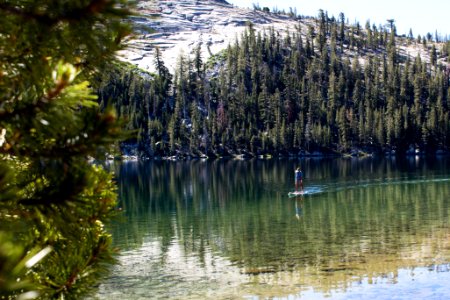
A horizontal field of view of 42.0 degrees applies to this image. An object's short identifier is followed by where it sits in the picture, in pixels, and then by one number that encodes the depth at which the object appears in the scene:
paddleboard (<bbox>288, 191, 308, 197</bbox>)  59.29
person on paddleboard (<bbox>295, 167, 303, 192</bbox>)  60.71
